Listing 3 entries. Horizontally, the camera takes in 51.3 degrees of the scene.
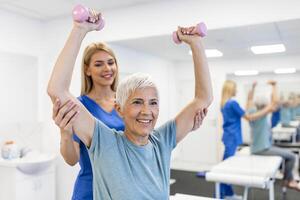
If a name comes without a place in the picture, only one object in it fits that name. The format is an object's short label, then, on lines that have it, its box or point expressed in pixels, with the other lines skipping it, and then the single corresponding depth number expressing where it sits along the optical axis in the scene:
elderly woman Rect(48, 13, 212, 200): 0.85
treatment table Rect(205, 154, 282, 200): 2.16
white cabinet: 2.75
